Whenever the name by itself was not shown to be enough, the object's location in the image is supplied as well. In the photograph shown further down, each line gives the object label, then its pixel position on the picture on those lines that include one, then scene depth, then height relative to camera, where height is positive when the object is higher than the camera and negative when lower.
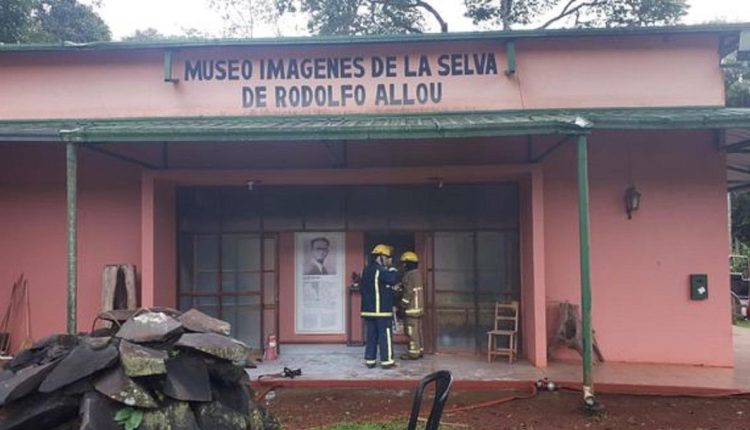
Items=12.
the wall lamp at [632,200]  8.52 +0.59
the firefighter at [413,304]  8.87 -0.89
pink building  8.56 +0.90
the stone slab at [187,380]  5.05 -1.14
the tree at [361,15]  21.30 +8.51
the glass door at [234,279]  9.49 -0.52
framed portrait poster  9.77 -0.62
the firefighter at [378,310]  8.46 -0.93
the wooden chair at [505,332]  8.72 -1.31
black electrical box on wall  8.44 -0.64
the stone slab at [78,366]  4.85 -0.97
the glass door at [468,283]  9.30 -0.62
